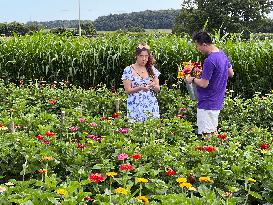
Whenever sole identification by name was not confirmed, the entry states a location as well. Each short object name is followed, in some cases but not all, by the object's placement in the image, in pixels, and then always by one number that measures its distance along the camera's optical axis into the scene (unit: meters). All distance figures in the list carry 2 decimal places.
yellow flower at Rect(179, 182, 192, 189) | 3.27
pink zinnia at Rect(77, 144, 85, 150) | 4.38
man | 5.39
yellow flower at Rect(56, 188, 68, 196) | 3.04
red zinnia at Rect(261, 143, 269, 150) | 4.48
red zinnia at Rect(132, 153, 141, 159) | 3.83
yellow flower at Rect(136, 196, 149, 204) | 3.15
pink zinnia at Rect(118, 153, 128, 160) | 3.83
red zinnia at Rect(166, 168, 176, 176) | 3.61
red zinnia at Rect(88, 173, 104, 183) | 3.38
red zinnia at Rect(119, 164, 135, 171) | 3.53
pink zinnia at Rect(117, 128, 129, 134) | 4.84
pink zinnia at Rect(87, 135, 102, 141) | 4.70
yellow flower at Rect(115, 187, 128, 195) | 3.11
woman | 6.05
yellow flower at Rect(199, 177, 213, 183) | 3.51
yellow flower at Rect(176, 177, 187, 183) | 3.32
